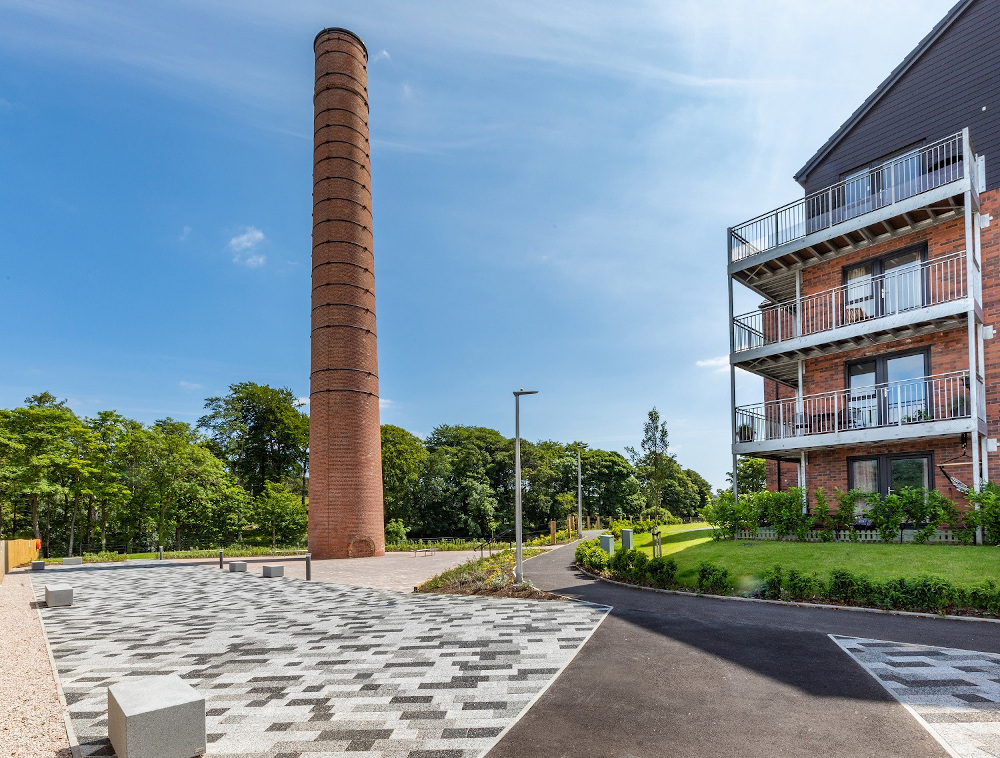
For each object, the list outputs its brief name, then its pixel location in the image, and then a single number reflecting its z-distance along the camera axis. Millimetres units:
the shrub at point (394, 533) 43188
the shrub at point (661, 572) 15664
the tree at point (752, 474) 48781
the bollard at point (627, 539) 22156
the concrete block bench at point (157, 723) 5184
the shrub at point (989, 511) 14562
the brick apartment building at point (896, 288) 16656
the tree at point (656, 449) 22766
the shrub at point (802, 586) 13117
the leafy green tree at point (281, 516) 43156
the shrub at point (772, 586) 13508
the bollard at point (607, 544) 21406
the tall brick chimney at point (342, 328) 30312
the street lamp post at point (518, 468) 15945
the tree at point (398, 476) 50719
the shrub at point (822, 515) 17734
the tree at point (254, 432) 54219
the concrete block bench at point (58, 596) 15445
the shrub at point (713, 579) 14430
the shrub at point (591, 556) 19328
